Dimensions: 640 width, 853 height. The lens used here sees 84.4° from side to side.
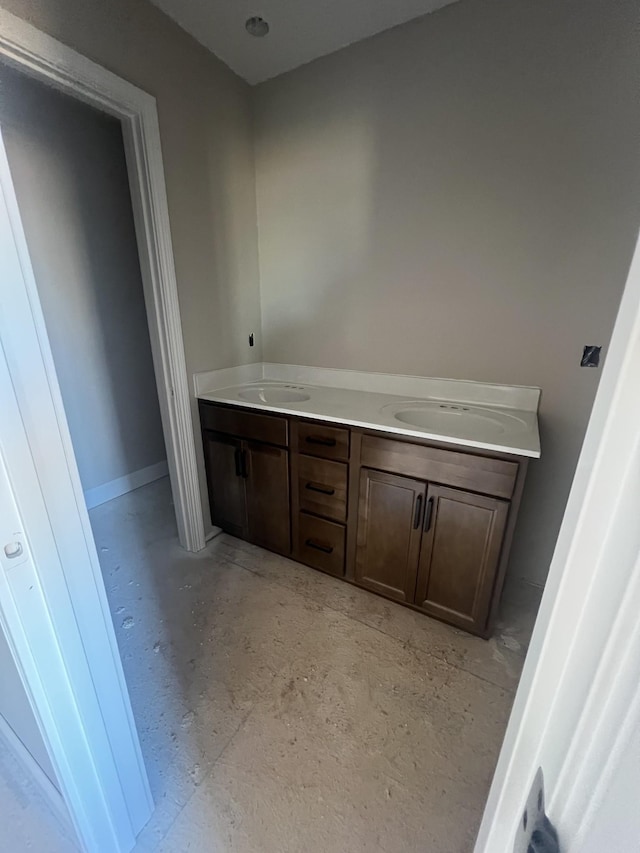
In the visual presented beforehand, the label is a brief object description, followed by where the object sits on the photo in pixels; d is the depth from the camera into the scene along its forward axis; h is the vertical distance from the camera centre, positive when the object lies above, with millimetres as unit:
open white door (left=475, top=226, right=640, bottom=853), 254 -234
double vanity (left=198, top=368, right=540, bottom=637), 1317 -679
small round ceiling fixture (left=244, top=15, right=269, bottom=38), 1505 +1193
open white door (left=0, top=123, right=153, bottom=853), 541 -451
